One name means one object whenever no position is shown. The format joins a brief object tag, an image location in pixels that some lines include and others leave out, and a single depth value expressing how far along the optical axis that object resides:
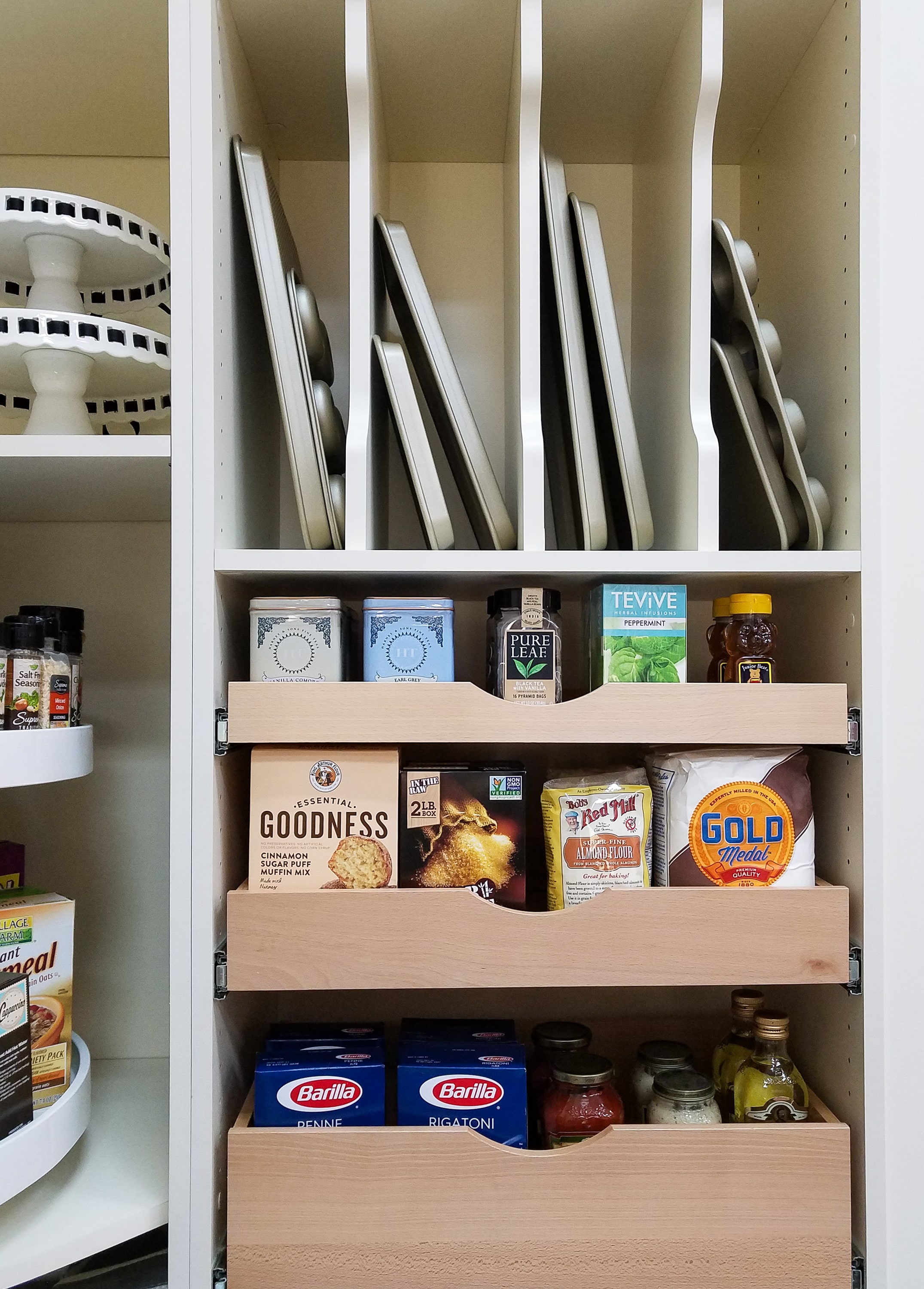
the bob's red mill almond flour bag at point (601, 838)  0.92
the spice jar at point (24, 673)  0.90
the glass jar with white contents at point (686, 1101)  0.92
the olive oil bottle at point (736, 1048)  1.00
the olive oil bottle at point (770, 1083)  0.94
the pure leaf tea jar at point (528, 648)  0.94
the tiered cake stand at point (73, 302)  0.90
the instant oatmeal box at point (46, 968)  0.92
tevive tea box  0.93
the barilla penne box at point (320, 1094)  0.90
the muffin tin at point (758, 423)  0.96
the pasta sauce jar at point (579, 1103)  0.94
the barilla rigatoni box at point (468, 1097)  0.91
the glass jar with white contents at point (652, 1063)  1.00
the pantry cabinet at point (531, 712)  0.87
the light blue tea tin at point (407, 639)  0.93
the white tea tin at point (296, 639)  0.93
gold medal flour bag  0.92
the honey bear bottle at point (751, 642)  0.94
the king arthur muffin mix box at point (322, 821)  0.90
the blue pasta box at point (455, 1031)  0.98
